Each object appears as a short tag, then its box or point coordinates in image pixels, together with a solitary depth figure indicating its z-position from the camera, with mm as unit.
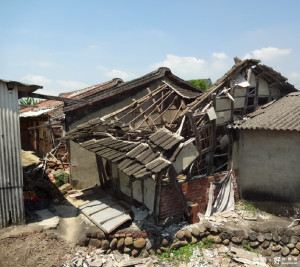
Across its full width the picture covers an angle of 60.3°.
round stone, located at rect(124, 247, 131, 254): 8422
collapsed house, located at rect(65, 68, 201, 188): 12617
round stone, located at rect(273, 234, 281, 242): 8966
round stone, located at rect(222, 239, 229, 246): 9098
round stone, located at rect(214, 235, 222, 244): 9075
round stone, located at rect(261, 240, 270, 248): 8969
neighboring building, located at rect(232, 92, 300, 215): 9828
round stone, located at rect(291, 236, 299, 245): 8859
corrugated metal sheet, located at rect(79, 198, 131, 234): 9008
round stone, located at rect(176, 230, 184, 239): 8781
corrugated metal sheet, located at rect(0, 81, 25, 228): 8969
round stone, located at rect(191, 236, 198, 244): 8938
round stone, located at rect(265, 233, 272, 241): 9023
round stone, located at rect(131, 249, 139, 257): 8344
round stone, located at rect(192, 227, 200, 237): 9016
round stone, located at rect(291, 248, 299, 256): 8688
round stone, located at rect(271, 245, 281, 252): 8812
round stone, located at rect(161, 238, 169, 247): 8570
